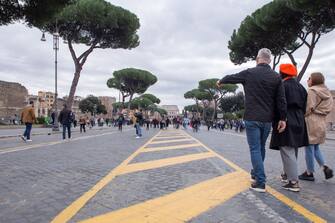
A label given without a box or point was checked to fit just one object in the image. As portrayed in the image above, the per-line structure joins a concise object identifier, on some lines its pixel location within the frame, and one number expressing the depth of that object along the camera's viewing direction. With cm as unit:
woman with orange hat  502
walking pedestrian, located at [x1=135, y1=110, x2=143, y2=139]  1809
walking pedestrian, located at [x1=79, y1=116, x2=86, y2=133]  2781
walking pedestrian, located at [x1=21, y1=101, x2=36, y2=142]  1448
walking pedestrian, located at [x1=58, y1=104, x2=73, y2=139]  1622
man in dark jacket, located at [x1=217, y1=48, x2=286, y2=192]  492
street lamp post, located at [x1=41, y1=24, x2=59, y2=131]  2988
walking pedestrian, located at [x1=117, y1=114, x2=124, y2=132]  3074
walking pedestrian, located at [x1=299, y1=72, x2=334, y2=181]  584
